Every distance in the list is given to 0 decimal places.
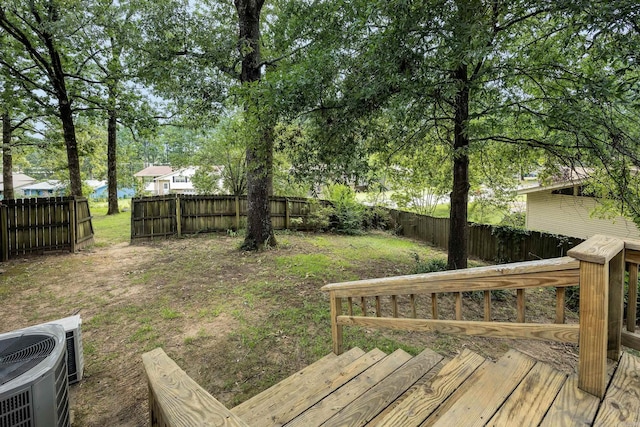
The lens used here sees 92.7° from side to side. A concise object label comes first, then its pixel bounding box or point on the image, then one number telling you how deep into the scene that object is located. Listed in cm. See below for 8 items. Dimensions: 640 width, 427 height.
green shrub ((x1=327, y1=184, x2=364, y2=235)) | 1123
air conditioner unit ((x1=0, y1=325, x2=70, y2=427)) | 140
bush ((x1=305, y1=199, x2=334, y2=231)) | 1094
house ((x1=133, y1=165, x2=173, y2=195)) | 3416
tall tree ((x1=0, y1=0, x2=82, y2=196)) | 700
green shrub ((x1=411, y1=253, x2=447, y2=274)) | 590
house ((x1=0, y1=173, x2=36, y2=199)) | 2341
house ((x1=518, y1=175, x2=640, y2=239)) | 977
